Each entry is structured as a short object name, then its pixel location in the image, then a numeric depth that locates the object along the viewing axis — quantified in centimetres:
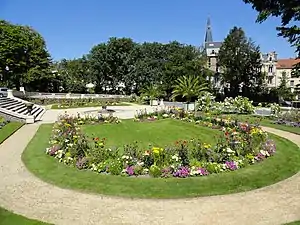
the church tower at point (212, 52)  7236
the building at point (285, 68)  7994
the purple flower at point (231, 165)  965
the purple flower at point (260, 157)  1076
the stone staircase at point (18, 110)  2188
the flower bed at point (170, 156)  916
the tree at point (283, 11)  1736
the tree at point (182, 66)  4900
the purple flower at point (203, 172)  908
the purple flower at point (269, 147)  1178
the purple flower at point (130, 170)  906
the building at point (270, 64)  7306
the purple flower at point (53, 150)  1166
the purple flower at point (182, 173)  892
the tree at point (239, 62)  5106
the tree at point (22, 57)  4568
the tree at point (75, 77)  5834
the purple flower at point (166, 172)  895
